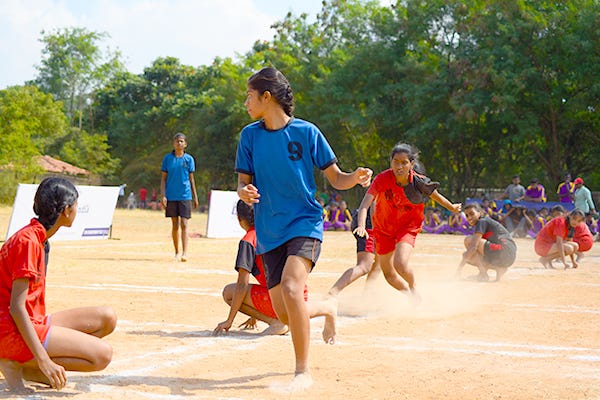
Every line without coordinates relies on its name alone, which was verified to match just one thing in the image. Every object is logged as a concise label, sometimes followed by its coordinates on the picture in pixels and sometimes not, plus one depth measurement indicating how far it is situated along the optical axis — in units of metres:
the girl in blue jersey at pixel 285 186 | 4.75
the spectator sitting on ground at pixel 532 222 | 24.75
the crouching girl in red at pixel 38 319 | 4.16
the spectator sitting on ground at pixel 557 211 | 16.88
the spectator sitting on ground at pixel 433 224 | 27.42
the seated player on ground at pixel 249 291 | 6.49
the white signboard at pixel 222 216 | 21.92
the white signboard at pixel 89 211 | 16.48
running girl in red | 7.99
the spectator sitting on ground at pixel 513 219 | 25.12
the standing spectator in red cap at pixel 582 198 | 21.03
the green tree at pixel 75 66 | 83.00
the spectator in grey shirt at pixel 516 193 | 25.02
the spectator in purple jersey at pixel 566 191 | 25.02
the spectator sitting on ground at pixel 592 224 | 23.17
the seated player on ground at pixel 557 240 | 13.76
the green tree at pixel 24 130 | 46.66
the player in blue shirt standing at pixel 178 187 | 13.36
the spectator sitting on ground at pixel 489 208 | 25.03
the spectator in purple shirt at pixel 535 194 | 25.19
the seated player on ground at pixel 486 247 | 11.29
